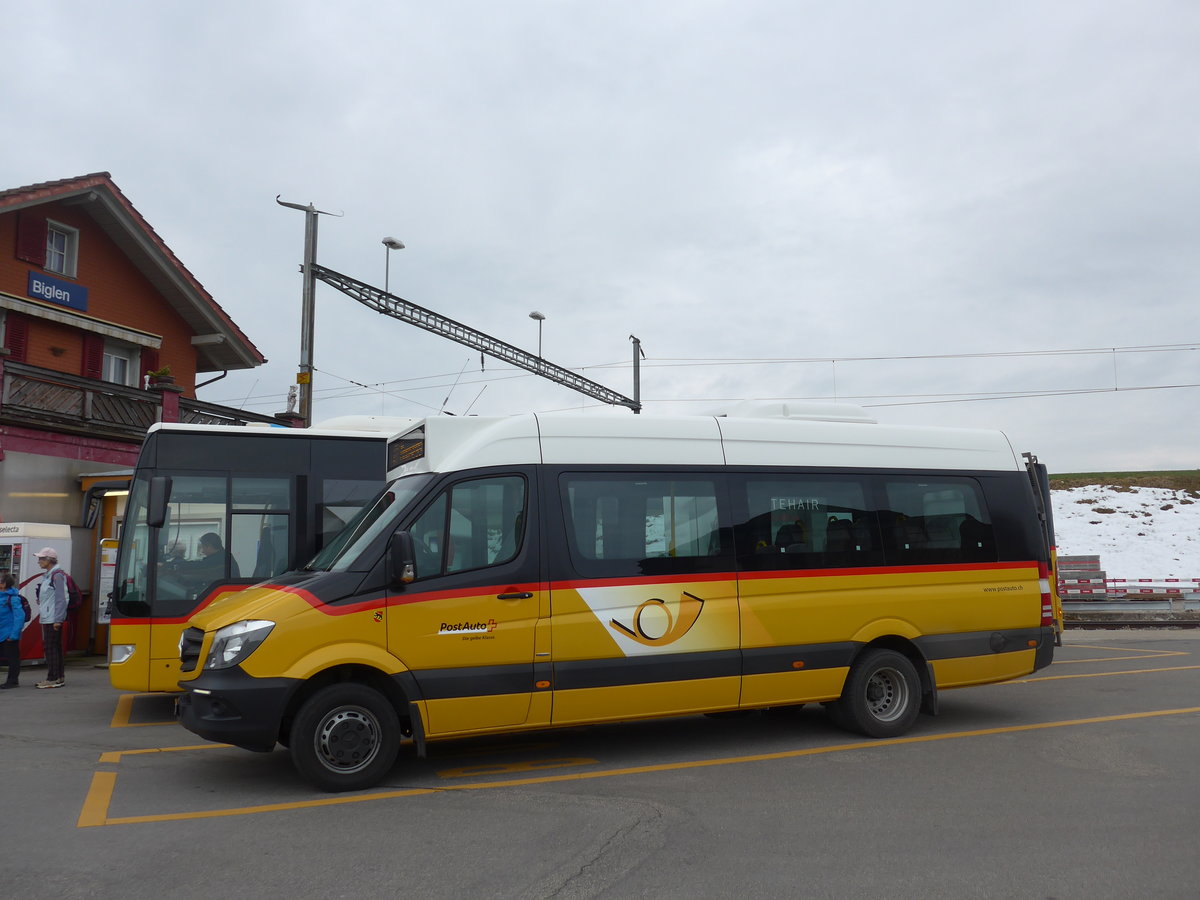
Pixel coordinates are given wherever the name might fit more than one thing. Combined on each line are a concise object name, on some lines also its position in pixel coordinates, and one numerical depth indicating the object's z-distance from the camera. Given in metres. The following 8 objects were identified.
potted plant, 21.69
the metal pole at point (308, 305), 19.68
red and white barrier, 29.19
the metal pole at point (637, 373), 31.78
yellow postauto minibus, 6.94
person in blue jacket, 13.07
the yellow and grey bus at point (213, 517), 10.34
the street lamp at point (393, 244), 22.19
